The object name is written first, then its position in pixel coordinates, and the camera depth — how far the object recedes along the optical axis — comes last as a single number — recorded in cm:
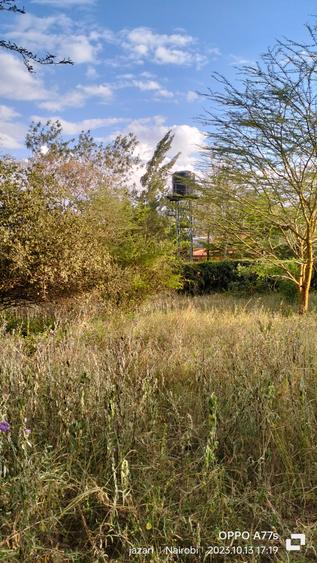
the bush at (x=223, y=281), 1224
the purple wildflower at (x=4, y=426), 178
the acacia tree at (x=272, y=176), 597
